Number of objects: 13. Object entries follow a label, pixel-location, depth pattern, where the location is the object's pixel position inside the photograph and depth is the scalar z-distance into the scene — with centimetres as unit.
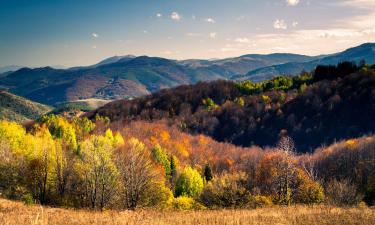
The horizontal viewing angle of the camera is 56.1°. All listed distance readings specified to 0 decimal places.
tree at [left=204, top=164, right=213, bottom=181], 10662
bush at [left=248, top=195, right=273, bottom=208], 4987
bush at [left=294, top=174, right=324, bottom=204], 5541
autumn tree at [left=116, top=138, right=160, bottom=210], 4948
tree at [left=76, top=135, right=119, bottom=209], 5288
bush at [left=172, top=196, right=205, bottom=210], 5455
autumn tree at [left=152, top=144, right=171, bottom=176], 11138
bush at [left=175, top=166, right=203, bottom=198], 8756
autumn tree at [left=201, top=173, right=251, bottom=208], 5537
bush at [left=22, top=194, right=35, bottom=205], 4877
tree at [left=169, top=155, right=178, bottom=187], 10057
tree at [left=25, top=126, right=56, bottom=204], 6359
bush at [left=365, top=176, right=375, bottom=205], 5979
